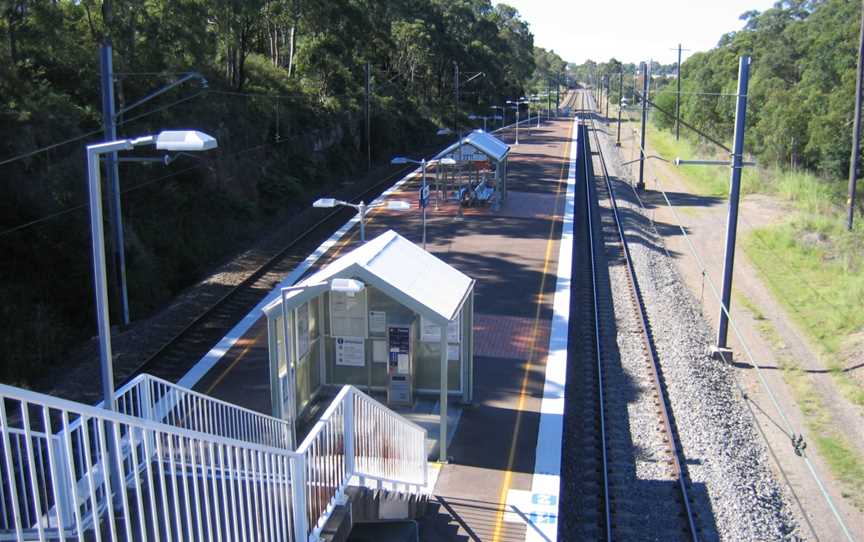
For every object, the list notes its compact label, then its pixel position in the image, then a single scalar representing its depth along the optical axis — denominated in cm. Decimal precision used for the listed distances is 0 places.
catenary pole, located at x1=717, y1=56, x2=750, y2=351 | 1719
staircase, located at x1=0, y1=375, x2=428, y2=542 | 456
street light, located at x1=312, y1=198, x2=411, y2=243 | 1481
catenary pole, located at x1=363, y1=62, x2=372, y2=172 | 4156
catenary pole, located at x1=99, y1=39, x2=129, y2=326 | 1806
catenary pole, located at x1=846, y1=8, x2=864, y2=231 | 3031
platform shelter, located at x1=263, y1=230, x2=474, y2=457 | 1177
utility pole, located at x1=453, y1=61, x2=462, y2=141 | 6084
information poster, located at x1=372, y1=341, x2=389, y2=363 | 1338
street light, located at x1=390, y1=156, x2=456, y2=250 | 2177
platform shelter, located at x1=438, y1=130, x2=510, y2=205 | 3194
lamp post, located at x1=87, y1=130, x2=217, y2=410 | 750
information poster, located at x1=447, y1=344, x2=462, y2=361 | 1389
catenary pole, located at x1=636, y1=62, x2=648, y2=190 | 4173
